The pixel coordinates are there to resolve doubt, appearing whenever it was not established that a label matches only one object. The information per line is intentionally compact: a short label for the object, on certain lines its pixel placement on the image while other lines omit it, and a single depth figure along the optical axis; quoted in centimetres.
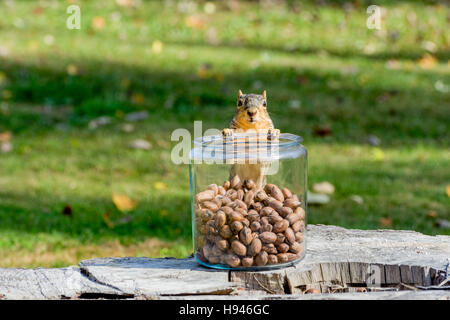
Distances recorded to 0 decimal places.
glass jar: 399
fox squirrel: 412
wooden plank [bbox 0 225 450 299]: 374
